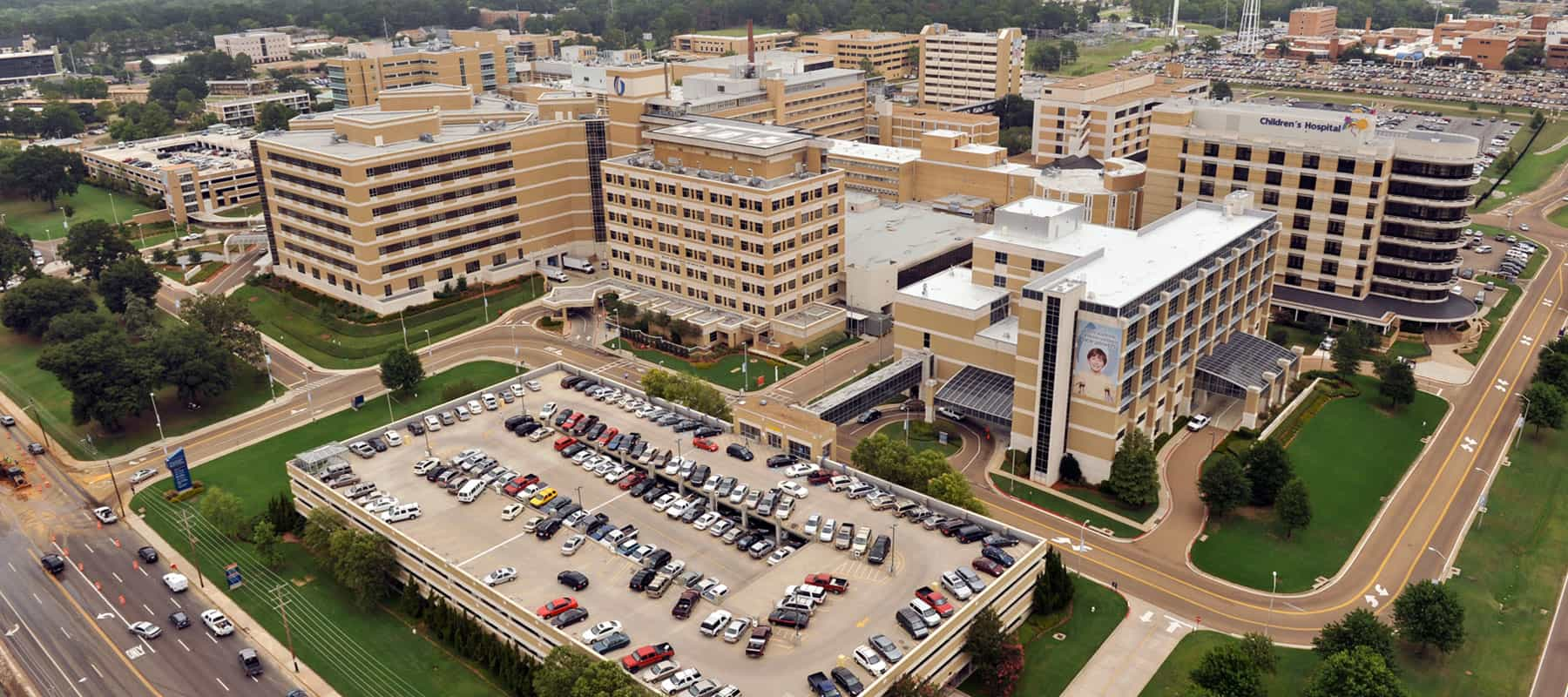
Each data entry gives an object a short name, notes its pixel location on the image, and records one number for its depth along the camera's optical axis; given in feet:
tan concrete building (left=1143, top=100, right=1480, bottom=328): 450.71
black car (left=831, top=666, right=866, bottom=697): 228.84
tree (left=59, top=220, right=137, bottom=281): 551.18
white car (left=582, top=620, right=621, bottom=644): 247.29
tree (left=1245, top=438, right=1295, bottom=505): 329.72
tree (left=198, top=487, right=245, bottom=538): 322.55
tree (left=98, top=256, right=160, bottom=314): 502.79
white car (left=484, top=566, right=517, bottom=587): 270.46
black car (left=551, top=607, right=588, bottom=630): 254.27
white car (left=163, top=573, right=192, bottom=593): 304.50
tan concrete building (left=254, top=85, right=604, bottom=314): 496.23
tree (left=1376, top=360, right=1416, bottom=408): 393.50
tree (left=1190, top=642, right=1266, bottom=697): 236.63
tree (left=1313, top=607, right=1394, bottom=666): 246.88
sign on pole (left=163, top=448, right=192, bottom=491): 354.13
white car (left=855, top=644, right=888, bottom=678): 234.58
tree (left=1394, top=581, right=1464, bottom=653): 255.91
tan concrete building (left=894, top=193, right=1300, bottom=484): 336.70
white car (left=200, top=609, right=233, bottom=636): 282.97
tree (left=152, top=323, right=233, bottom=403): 405.80
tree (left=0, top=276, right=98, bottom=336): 482.69
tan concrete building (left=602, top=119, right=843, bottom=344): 465.88
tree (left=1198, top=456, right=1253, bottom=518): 320.91
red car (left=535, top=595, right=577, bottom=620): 257.14
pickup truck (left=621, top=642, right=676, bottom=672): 239.30
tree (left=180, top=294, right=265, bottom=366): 437.17
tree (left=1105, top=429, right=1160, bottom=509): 331.16
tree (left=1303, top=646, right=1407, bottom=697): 228.43
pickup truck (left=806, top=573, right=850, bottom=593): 265.13
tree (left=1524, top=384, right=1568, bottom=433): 370.32
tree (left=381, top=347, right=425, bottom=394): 416.67
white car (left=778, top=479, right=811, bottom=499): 308.60
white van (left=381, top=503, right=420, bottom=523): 299.79
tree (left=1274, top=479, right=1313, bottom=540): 311.68
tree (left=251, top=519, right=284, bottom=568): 307.99
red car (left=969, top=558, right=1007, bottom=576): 268.82
